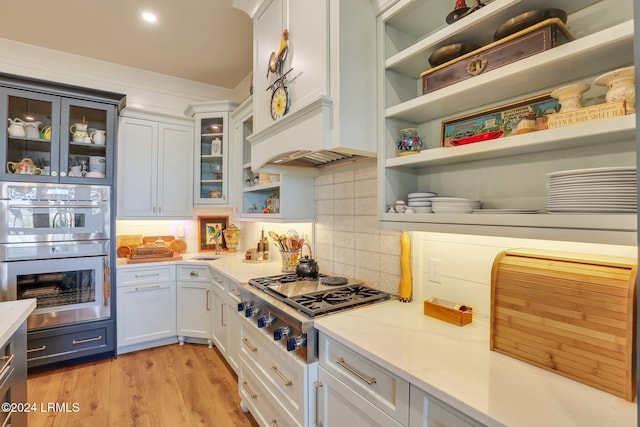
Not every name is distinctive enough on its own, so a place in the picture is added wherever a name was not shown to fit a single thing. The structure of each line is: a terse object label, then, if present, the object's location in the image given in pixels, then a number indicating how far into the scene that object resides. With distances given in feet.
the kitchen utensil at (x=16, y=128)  7.95
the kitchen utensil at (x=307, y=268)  6.76
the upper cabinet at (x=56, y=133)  7.89
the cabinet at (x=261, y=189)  7.36
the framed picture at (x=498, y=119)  3.59
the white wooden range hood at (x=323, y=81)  4.58
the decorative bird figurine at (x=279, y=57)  5.69
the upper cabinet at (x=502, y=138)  2.79
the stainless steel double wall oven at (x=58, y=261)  7.79
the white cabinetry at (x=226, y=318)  7.52
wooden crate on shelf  3.10
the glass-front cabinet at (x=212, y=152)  10.46
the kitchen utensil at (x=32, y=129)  8.20
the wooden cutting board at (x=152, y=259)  9.53
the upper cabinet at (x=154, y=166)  9.68
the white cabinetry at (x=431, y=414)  2.66
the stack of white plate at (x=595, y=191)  2.52
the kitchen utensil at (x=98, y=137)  8.91
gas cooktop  4.83
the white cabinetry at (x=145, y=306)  9.10
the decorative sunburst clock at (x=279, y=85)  5.67
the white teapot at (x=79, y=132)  8.71
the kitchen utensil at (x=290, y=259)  7.77
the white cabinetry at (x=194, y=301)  9.53
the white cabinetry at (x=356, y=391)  3.23
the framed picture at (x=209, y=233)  11.56
